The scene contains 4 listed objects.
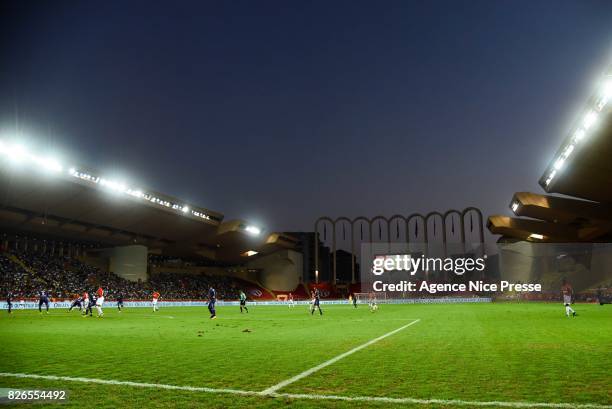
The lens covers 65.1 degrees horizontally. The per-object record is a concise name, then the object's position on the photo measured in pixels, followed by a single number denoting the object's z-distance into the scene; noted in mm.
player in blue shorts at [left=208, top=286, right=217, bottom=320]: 26375
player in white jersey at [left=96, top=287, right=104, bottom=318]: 28400
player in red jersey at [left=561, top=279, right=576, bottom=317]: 24986
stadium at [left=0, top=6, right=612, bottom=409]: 6945
